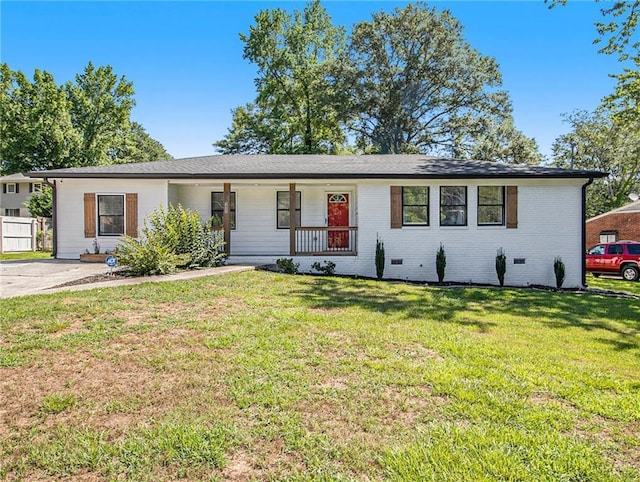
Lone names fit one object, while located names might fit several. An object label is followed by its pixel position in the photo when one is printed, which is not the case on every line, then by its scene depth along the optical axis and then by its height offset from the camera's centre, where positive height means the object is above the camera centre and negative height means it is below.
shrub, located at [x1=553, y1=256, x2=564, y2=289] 11.34 -1.08
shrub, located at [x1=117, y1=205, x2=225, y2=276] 8.58 -0.31
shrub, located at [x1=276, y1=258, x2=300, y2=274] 10.62 -0.87
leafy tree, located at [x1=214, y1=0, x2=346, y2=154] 26.89 +11.41
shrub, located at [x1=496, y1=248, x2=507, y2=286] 11.38 -0.93
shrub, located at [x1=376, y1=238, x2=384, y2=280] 11.35 -0.79
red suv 15.02 -0.94
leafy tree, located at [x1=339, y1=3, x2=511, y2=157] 26.27 +11.59
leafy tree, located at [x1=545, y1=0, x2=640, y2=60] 13.34 +7.92
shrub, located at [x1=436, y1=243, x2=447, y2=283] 11.32 -0.84
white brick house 11.61 +0.75
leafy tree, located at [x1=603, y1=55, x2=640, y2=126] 15.42 +6.09
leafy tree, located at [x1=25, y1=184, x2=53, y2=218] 20.66 +1.68
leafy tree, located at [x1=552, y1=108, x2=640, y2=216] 31.09 +7.50
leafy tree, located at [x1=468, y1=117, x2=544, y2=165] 27.42 +6.80
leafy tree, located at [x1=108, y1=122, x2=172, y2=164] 32.91 +10.05
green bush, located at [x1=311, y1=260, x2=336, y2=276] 11.28 -0.96
